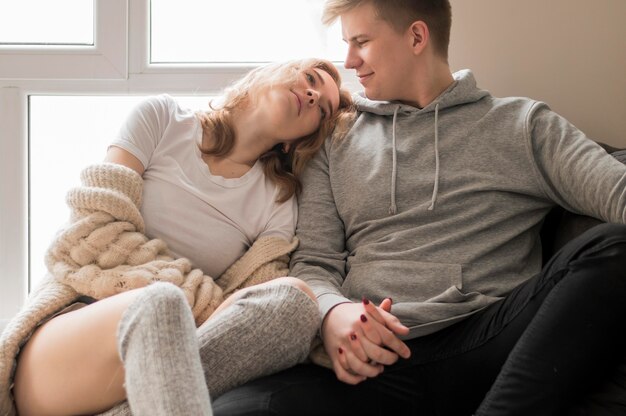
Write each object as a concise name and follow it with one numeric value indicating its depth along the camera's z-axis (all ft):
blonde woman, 3.45
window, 6.53
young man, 3.87
